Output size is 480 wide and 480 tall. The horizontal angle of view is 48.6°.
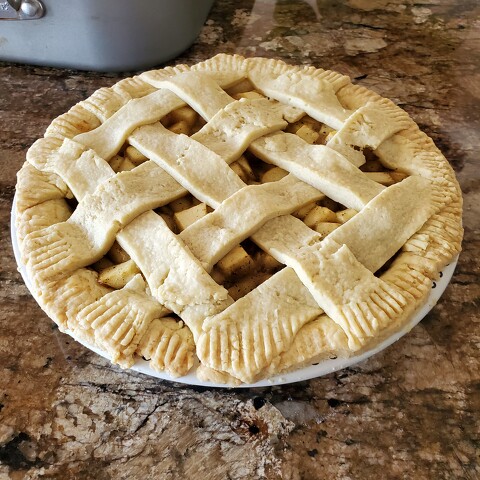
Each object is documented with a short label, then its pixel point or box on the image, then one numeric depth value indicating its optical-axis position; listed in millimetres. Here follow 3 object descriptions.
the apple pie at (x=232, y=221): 241
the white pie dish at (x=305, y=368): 237
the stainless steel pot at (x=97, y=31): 405
